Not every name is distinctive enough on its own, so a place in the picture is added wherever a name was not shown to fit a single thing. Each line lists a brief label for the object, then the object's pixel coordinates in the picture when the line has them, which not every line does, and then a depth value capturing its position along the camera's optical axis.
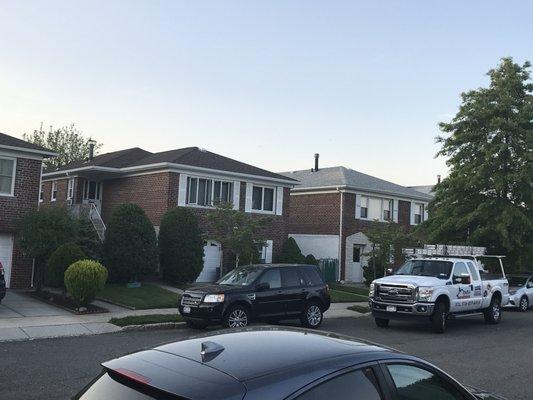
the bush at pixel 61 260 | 18.09
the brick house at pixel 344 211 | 34.12
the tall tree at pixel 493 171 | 24.83
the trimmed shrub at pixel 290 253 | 29.55
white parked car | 23.34
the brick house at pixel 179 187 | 27.06
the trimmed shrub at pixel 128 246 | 21.84
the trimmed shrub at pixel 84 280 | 16.06
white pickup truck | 15.84
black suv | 14.09
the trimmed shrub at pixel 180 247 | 24.12
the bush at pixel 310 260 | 30.66
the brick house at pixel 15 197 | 20.97
